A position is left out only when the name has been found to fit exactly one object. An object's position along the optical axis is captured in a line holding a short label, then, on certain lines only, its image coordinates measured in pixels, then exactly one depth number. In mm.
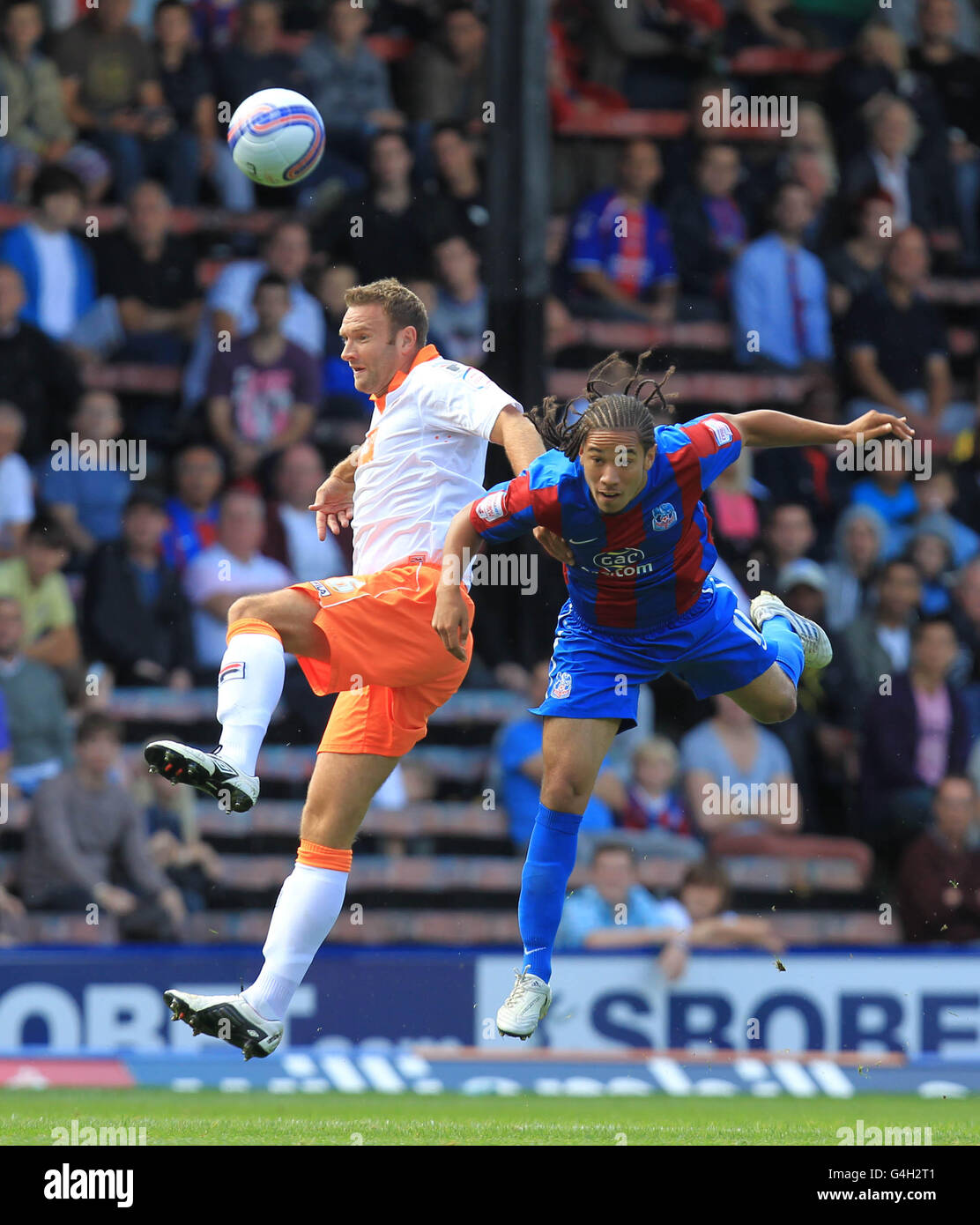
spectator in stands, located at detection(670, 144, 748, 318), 13891
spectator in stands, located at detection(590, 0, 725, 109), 14945
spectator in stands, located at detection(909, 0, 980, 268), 15312
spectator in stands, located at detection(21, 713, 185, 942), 11102
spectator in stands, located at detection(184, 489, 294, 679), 12047
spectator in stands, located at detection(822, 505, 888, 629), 13000
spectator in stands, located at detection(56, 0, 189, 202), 13492
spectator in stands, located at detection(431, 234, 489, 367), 12789
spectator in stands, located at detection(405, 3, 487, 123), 14055
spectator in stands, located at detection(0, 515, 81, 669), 11891
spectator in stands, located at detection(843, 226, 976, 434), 14000
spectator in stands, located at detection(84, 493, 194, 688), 11906
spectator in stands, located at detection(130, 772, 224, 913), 11422
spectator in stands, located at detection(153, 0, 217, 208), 13492
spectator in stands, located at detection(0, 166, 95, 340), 12812
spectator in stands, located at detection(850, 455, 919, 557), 13695
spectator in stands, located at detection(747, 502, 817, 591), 12695
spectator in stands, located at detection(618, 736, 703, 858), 12039
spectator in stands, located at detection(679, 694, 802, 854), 12156
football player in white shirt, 7246
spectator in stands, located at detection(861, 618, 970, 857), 12469
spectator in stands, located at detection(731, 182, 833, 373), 13766
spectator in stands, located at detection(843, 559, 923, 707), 12719
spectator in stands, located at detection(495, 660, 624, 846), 11867
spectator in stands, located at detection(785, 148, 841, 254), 14273
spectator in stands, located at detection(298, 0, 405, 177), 13586
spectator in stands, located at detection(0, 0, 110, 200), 13406
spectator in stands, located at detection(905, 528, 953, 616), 13258
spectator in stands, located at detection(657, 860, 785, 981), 11422
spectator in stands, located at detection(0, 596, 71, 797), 11594
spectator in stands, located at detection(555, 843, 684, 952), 11352
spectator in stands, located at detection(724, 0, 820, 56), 15477
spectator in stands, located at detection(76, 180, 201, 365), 13047
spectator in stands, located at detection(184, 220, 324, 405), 12734
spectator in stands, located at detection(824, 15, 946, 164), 14883
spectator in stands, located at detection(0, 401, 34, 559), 12039
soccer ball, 8227
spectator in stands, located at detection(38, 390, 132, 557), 12297
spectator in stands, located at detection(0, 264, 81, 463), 12391
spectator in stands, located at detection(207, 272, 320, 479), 12602
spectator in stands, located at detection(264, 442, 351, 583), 12188
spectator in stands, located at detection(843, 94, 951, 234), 14602
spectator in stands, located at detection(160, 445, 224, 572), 12234
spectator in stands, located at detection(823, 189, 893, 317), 14086
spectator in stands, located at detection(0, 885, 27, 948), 11148
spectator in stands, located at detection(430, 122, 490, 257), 13000
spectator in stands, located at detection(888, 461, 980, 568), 13695
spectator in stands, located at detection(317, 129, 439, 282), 12836
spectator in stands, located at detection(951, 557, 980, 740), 13117
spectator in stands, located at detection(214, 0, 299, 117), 13359
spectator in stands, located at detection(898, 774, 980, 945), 12000
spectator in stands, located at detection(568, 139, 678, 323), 13641
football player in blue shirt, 7145
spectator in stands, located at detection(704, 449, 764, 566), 12625
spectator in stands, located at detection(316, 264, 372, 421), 12891
